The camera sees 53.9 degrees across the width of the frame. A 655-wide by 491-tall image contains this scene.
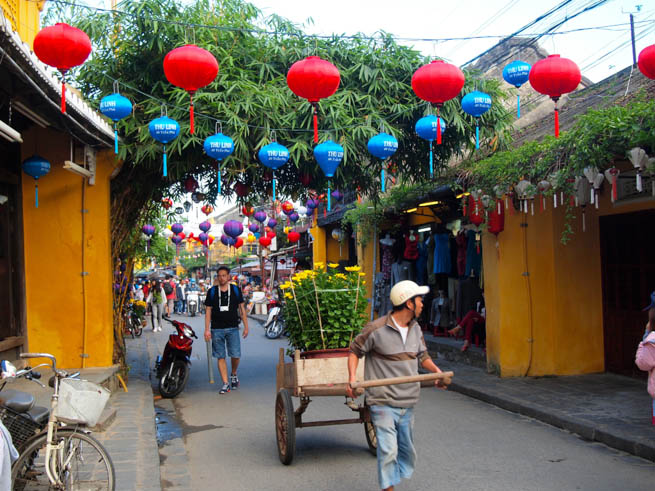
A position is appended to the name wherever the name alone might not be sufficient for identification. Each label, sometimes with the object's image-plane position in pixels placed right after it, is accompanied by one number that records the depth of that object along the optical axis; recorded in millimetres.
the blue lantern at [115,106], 7754
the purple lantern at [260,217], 17828
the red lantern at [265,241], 24459
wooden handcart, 5789
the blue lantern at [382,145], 8719
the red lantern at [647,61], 5930
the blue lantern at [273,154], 8602
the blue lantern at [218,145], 8398
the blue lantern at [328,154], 8453
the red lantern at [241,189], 11376
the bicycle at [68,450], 4500
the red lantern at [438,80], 7121
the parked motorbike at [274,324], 20453
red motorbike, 10180
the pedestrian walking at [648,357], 5844
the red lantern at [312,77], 6934
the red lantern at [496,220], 10758
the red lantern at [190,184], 11273
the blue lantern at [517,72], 8234
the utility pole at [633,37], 10859
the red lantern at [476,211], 10836
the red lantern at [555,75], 6809
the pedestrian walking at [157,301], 23031
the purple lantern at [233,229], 16828
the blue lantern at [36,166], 8984
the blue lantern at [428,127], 8656
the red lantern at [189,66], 6742
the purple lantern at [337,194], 14227
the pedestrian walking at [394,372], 4652
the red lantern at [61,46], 6203
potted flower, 6582
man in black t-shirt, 10320
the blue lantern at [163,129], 7992
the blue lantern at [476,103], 8430
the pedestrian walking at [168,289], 25062
